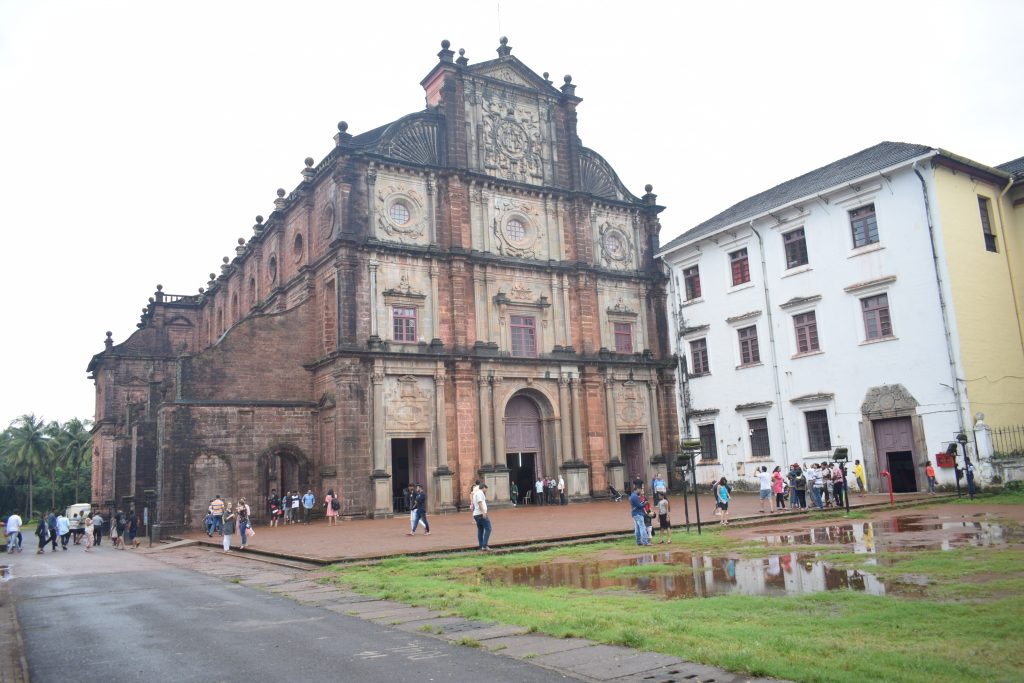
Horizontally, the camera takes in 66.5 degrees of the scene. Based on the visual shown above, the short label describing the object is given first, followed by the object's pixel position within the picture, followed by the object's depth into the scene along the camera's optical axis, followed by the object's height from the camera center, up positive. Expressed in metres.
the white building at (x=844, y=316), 26.23 +5.50
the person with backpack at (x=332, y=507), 28.20 -0.57
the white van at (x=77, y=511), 39.78 -0.33
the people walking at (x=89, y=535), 28.30 -1.08
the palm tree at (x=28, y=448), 71.25 +5.48
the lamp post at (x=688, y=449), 18.73 +0.53
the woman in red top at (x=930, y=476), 25.02 -0.56
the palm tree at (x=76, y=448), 77.62 +5.64
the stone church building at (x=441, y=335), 29.80 +6.25
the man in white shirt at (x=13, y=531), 29.26 -0.82
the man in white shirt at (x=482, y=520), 16.81 -0.78
